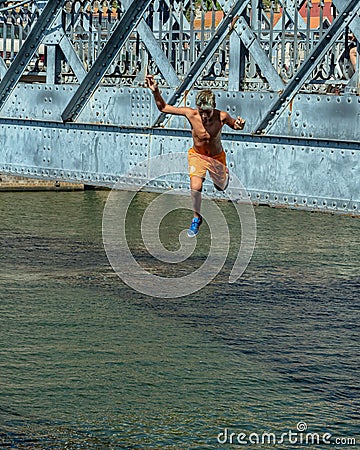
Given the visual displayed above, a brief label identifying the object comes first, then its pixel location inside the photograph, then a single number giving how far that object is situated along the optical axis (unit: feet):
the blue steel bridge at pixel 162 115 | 33.88
